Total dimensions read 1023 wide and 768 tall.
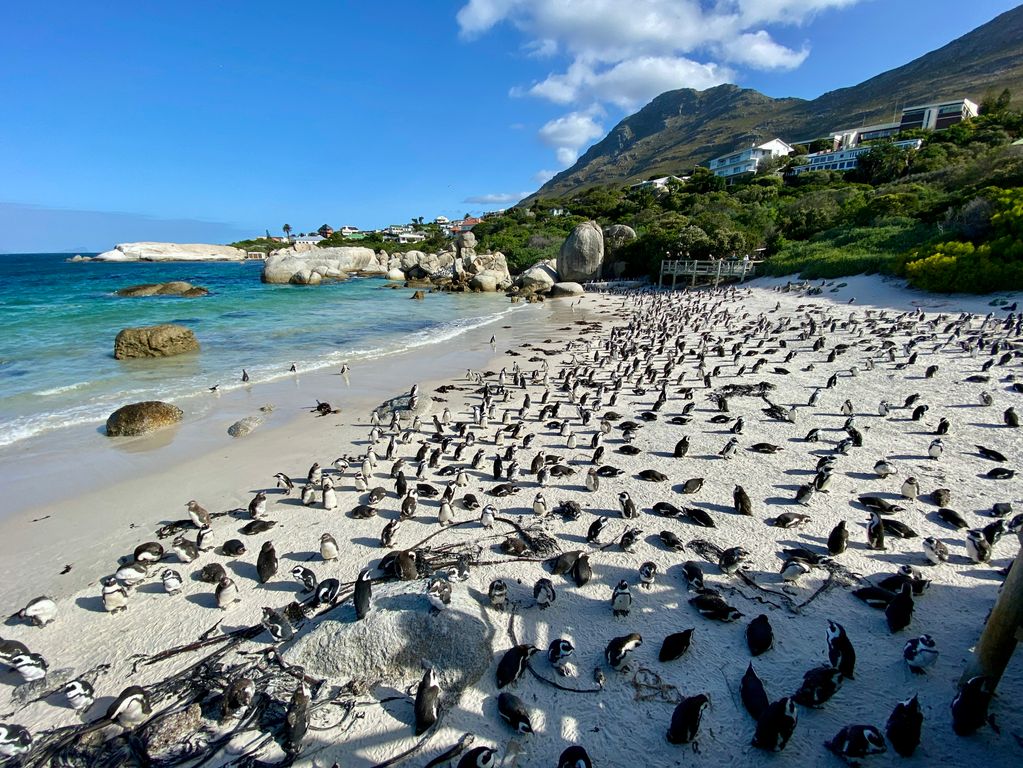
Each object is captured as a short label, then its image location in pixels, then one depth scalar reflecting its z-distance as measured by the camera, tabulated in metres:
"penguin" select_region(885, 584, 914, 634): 5.57
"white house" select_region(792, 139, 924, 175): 83.69
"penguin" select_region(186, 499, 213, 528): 8.34
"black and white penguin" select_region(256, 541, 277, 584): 6.97
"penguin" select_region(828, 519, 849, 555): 7.03
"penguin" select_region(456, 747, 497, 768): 4.15
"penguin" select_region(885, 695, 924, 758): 4.19
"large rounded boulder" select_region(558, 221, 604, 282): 53.03
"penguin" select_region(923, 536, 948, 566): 6.72
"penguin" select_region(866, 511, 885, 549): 7.11
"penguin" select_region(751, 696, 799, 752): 4.34
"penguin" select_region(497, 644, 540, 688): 5.16
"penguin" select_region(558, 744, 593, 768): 4.15
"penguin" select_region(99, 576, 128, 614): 6.51
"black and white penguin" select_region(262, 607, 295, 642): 5.82
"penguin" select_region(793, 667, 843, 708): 4.71
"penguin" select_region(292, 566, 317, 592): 6.73
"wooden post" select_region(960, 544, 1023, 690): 4.20
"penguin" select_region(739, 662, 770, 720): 4.67
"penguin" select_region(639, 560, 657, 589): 6.62
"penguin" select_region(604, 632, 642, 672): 5.32
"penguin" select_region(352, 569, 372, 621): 5.50
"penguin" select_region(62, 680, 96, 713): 5.13
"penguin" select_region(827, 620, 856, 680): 5.02
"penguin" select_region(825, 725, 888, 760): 4.21
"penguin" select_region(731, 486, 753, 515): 8.23
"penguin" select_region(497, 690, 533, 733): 4.69
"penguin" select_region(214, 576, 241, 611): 6.48
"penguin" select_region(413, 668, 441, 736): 4.70
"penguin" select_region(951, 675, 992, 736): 4.27
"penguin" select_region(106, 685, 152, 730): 4.82
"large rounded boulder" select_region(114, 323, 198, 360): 21.94
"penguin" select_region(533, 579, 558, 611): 6.24
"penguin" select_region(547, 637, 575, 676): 5.27
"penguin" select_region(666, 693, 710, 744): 4.48
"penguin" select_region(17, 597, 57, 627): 6.23
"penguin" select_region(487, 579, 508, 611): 6.24
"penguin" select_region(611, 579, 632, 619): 6.07
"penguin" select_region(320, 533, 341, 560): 7.44
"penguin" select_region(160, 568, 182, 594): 6.81
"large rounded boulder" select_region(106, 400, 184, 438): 12.93
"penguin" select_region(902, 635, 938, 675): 5.01
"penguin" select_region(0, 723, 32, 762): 4.59
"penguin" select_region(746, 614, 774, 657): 5.42
